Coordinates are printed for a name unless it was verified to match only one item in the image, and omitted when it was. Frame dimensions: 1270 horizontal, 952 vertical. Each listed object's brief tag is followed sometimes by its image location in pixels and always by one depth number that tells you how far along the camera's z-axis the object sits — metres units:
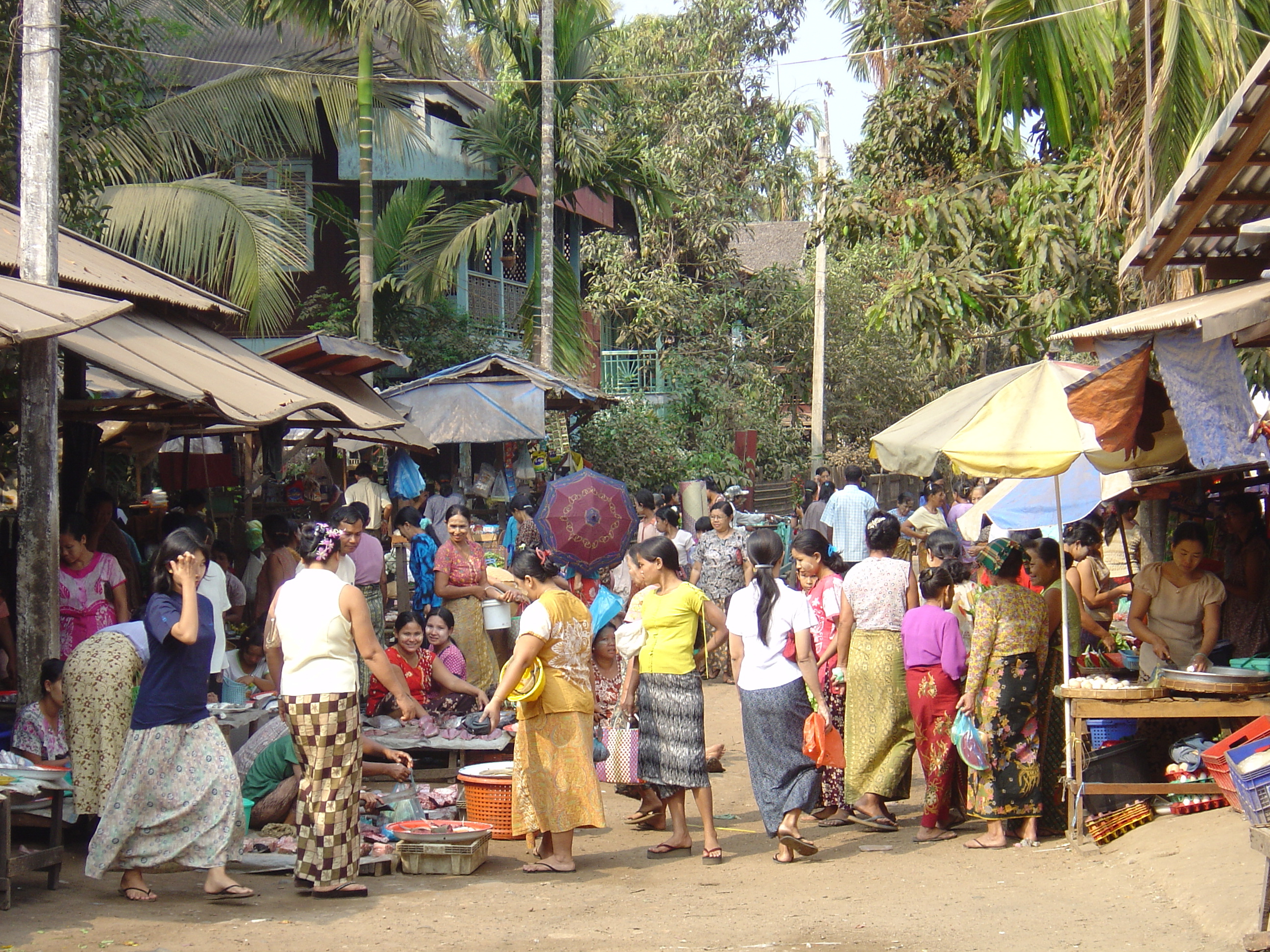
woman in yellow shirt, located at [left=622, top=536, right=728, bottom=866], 13.17
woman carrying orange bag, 12.95
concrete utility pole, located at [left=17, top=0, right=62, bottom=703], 13.23
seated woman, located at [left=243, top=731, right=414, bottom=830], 13.75
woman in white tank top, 11.22
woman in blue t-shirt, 10.96
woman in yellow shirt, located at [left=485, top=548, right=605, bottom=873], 12.58
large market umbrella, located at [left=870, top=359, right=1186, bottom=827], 13.36
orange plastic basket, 14.33
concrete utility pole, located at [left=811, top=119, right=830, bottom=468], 48.97
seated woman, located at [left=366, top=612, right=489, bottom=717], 16.58
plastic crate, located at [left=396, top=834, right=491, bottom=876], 12.70
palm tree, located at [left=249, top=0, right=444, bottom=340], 30.52
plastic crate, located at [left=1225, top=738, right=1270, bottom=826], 9.38
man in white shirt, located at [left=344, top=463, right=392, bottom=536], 25.14
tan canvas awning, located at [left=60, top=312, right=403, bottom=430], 14.65
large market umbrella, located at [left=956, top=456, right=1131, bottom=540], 17.77
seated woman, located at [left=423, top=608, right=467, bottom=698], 17.72
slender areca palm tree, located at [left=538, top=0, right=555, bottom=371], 35.09
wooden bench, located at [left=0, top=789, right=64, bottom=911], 10.60
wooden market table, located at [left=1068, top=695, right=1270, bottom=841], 12.46
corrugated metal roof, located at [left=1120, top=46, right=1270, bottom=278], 10.65
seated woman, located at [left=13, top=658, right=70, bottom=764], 12.72
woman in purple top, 13.90
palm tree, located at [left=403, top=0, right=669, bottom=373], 36.47
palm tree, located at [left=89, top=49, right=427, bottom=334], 28.53
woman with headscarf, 13.51
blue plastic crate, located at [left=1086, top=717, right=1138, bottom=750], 13.68
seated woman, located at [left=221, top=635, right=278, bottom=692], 17.48
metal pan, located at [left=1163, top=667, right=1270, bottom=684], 12.45
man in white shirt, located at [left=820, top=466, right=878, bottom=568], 26.48
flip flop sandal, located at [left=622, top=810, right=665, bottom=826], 15.09
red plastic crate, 10.59
